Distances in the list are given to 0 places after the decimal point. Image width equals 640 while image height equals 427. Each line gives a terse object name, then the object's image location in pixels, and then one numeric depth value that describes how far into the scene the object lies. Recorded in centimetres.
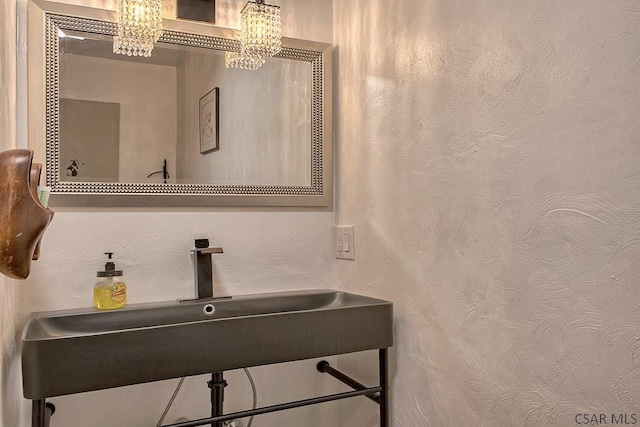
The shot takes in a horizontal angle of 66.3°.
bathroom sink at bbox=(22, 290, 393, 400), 105
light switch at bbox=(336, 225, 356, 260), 172
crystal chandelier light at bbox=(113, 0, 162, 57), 145
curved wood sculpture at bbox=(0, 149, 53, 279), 62
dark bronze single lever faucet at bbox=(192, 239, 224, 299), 156
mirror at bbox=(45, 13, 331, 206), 145
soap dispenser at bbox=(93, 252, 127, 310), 143
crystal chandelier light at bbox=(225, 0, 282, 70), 161
